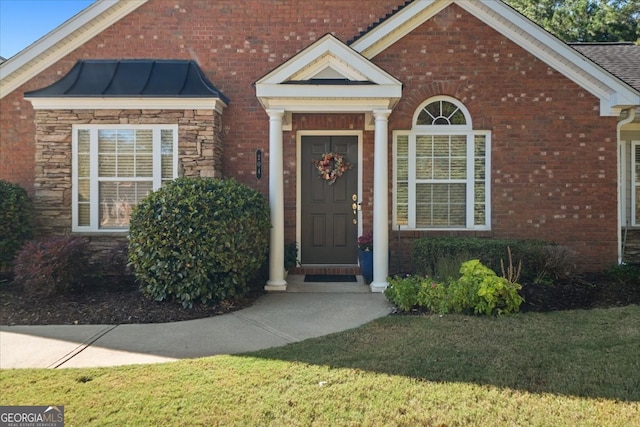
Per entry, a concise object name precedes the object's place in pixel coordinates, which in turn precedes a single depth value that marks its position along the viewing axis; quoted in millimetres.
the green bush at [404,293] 5703
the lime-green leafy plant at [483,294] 5289
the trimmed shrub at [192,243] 5801
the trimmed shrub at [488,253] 6613
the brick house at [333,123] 7547
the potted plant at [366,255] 7426
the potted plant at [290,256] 7691
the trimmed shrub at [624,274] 7020
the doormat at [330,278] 7660
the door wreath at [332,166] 8102
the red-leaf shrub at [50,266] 6078
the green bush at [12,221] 6914
